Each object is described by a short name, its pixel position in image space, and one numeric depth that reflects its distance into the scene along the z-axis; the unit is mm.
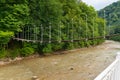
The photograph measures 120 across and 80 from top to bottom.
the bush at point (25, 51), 9947
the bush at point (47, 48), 10950
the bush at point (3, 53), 8979
